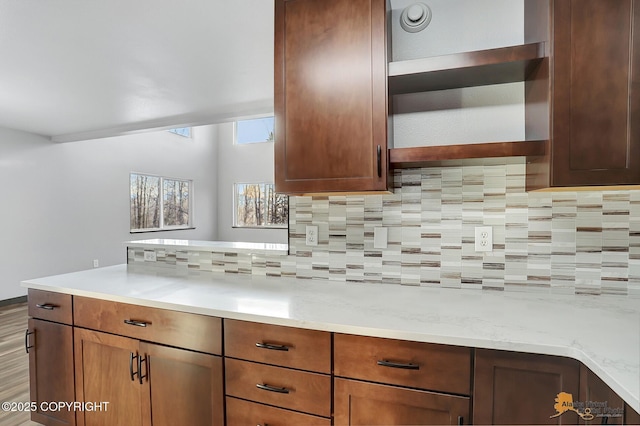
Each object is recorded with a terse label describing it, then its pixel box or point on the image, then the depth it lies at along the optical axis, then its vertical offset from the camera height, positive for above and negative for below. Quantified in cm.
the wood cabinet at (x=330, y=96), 138 +49
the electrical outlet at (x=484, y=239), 158 -15
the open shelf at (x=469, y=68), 127 +57
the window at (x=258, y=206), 784 +6
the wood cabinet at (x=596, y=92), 113 +40
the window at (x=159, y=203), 623 +13
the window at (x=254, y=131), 784 +187
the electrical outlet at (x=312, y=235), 186 -15
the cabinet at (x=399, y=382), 105 -58
